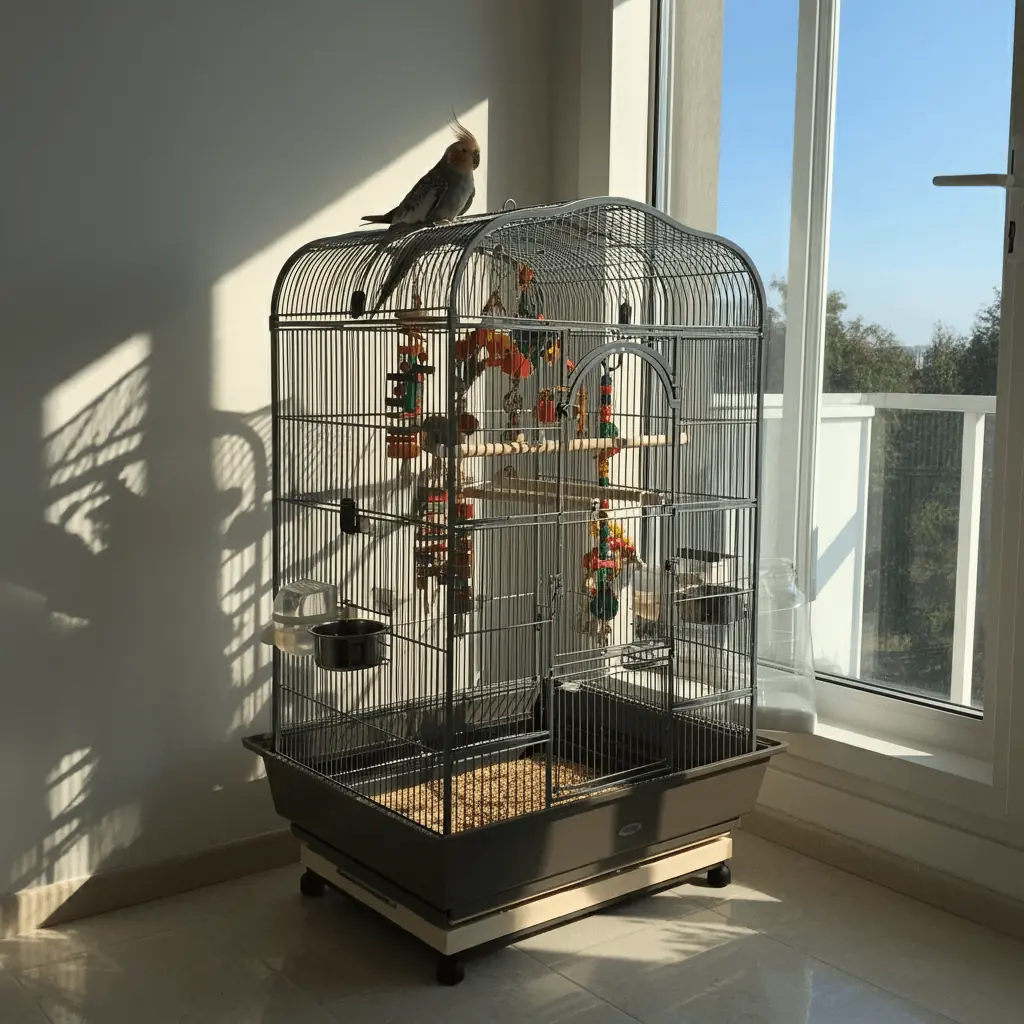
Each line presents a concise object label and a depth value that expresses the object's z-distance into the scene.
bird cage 2.19
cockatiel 2.25
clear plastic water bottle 2.67
